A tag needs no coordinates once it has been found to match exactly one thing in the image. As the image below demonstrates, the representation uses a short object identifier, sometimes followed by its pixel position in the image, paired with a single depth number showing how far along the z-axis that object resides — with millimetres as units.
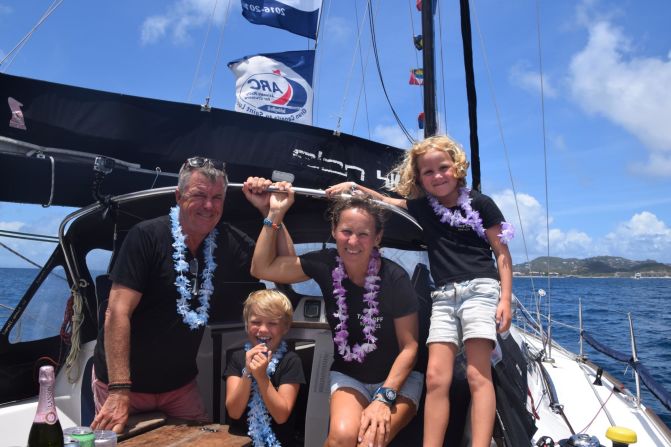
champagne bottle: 1657
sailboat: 3115
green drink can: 1740
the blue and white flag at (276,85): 5344
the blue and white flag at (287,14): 6055
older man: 2621
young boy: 2721
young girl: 2654
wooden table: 2336
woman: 2678
